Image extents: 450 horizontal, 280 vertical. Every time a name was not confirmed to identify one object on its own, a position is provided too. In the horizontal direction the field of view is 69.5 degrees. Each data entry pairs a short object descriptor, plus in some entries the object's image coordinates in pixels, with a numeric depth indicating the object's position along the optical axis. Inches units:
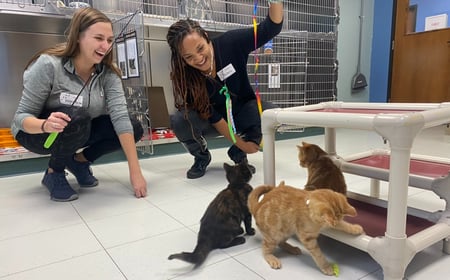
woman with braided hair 57.1
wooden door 137.9
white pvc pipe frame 27.8
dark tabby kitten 35.7
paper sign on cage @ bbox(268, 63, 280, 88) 109.0
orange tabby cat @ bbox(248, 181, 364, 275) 30.9
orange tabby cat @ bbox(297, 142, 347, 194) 41.0
